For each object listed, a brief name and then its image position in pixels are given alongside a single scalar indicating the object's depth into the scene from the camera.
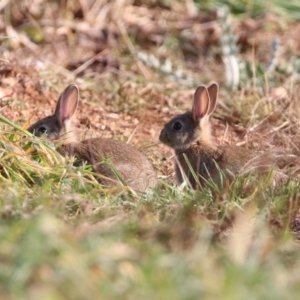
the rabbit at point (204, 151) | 11.81
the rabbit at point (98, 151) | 11.78
